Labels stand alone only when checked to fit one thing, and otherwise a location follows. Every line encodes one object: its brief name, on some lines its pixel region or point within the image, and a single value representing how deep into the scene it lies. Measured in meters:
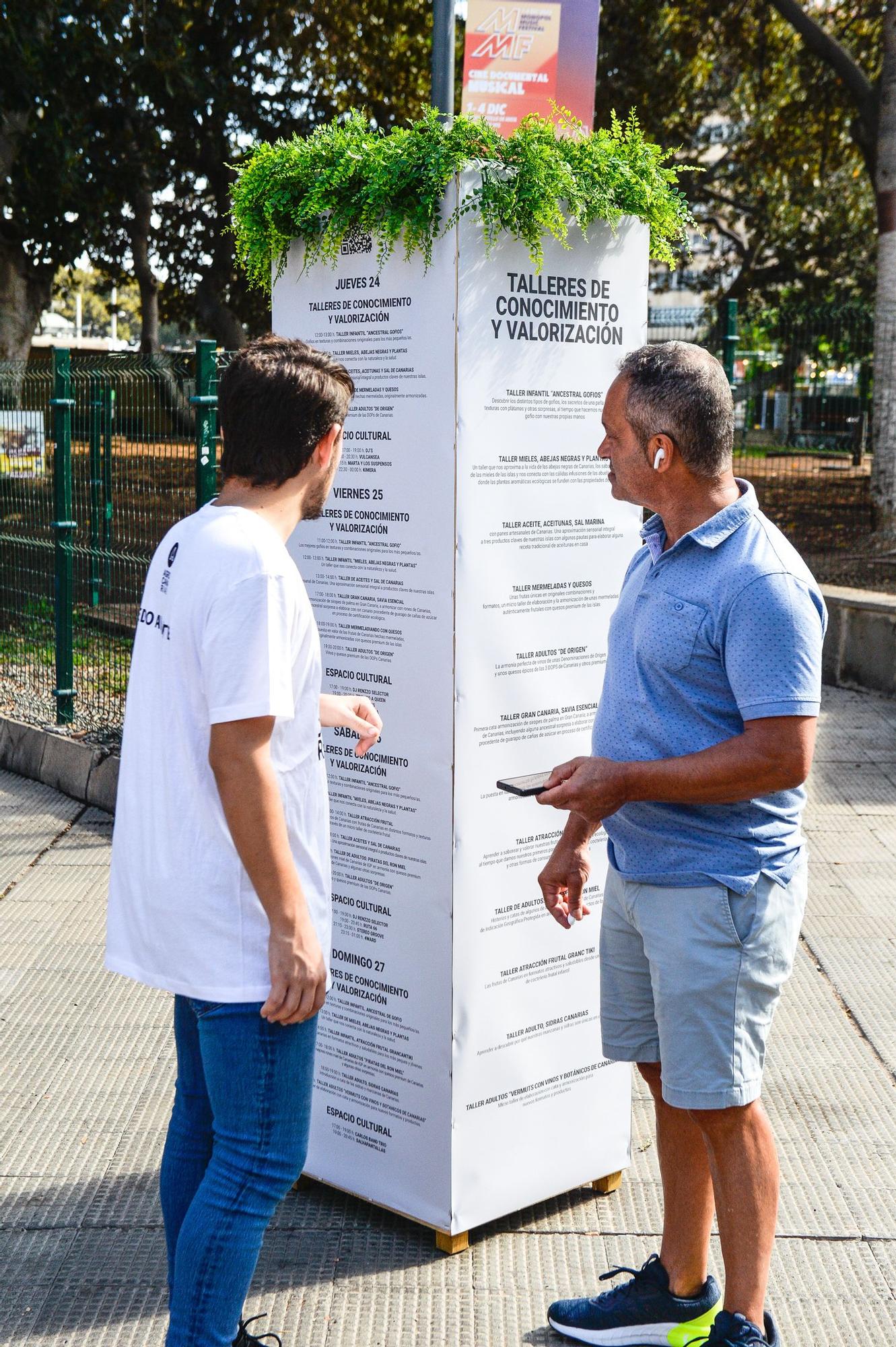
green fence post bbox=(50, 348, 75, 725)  7.82
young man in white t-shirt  2.15
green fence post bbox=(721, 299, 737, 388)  9.00
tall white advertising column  3.11
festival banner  7.68
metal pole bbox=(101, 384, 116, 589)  7.54
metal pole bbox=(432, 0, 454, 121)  8.41
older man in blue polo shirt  2.43
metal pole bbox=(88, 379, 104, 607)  7.64
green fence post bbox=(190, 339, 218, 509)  6.43
